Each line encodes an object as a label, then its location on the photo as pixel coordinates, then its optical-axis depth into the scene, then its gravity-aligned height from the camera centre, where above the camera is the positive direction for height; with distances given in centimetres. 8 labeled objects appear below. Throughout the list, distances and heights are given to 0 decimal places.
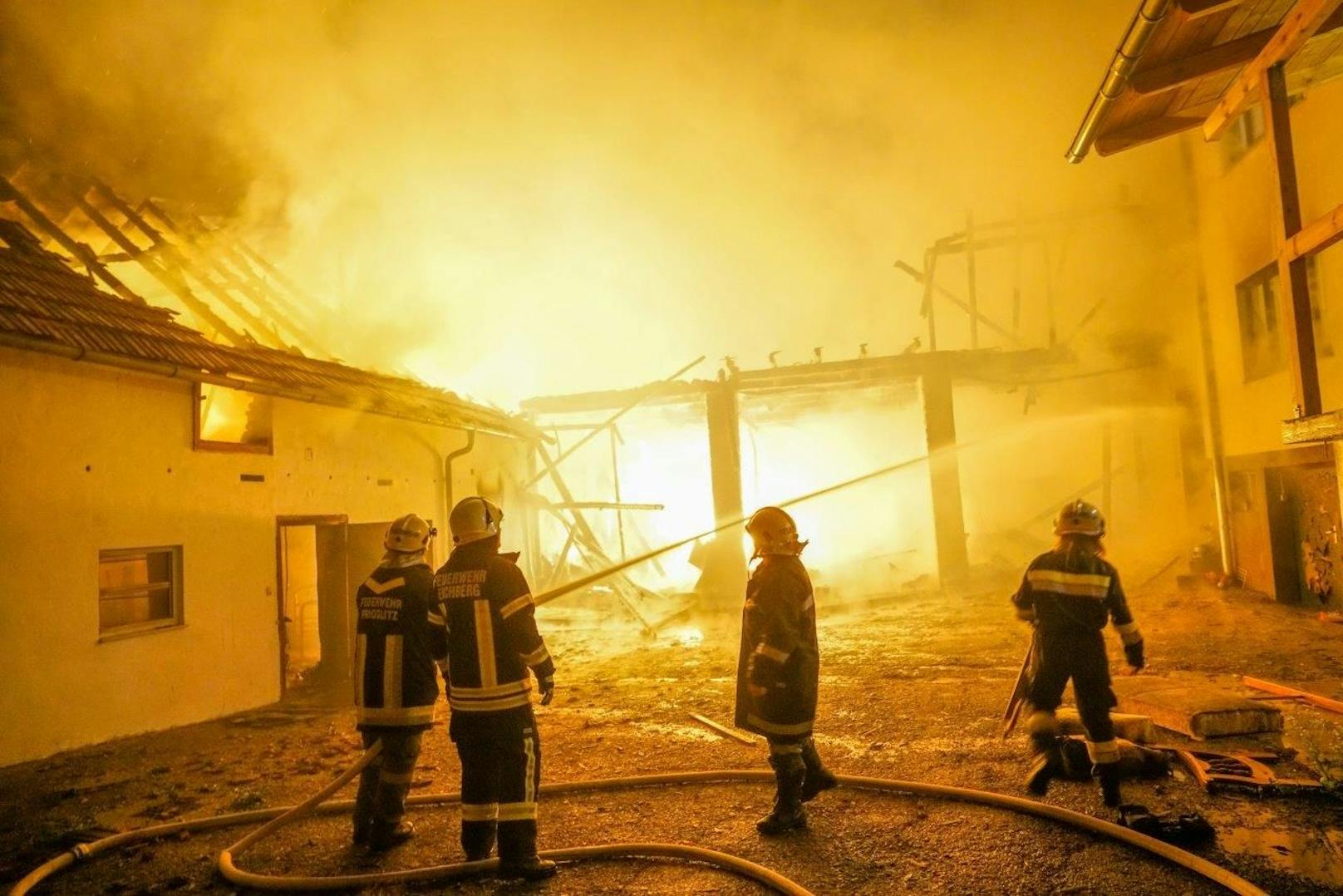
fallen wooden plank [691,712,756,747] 648 -197
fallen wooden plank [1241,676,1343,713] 589 -178
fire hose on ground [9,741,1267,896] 370 -180
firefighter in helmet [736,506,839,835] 445 -97
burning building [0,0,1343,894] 446 -56
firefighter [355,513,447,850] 452 -93
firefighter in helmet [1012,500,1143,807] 455 -89
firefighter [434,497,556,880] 405 -98
